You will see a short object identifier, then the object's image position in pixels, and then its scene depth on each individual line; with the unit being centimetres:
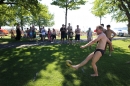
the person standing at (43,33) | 1152
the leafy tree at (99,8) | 1511
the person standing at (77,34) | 890
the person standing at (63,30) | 929
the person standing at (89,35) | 812
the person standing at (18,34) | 1206
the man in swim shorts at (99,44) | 331
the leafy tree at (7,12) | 1389
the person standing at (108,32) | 573
